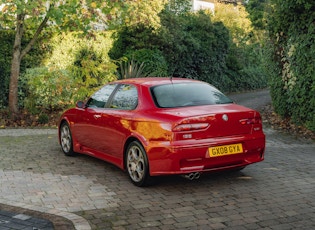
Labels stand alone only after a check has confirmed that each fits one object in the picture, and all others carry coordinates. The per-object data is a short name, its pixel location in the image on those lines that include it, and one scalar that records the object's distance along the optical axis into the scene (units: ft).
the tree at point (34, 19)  42.60
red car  20.83
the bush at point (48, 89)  49.03
